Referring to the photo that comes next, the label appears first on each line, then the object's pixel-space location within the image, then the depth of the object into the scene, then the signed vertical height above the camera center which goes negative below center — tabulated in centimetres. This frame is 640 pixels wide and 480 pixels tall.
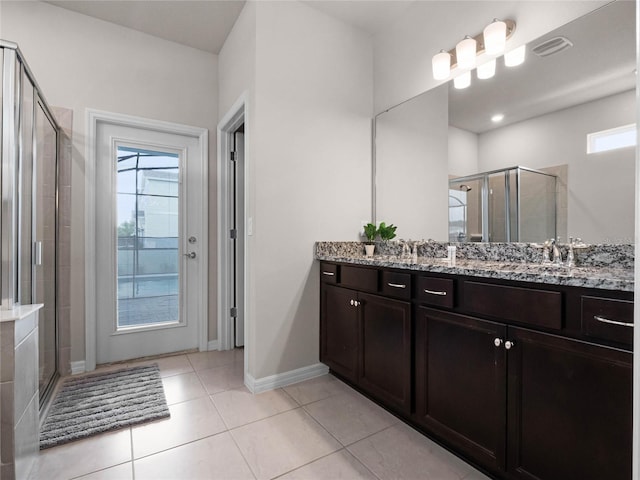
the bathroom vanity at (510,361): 99 -48
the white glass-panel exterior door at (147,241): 260 -1
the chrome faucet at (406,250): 236 -8
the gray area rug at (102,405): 170 -101
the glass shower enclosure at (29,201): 141 +21
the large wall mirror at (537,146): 144 +54
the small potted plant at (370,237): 250 +2
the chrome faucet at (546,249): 162 -5
